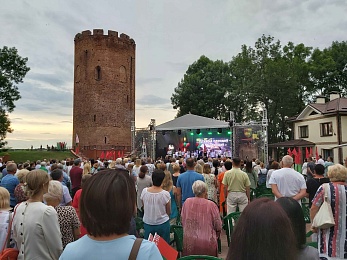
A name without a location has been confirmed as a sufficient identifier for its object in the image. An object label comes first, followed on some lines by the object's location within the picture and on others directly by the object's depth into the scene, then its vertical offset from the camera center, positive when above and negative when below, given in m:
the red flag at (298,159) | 16.86 -0.63
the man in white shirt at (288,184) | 5.38 -0.61
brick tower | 37.00 +6.22
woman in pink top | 3.89 -0.94
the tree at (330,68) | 33.95 +8.18
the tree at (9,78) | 27.50 +6.04
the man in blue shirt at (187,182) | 6.19 -0.65
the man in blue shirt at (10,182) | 6.19 -0.64
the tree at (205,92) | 40.22 +6.83
